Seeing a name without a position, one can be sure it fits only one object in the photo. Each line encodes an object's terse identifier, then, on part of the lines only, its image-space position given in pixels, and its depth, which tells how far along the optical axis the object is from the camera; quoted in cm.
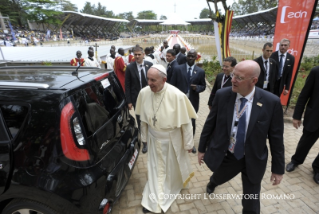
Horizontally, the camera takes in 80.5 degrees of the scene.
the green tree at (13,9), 3439
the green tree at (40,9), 3406
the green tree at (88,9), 8894
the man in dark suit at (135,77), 393
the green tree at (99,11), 9069
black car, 166
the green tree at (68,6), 5846
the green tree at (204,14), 11844
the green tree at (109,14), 8970
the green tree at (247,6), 7062
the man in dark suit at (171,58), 481
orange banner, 466
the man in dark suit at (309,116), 274
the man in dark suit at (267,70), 412
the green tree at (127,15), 10531
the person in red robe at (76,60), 693
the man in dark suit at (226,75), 330
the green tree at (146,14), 10694
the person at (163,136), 229
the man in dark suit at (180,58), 644
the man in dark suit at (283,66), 446
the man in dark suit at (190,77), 383
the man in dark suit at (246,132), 176
